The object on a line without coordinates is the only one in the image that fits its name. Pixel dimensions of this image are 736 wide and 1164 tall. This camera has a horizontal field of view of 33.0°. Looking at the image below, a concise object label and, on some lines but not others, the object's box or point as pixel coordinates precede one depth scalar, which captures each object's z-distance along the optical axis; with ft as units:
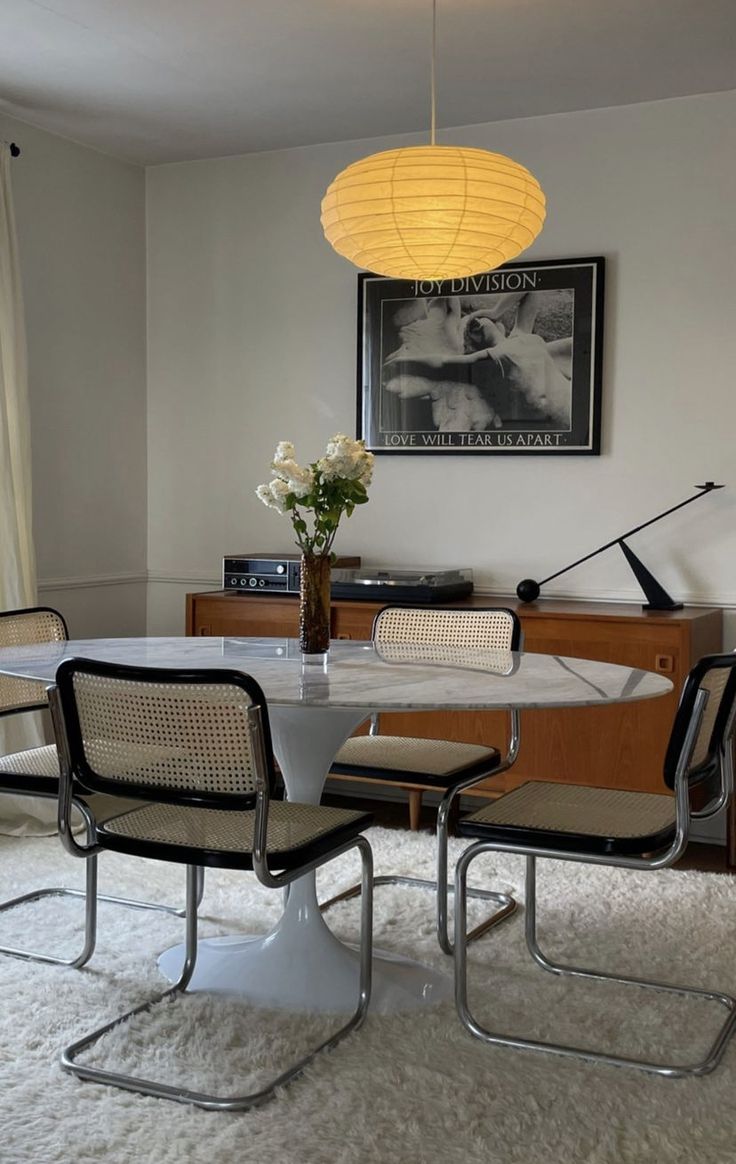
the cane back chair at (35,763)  9.57
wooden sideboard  12.78
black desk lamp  13.62
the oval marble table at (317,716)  8.41
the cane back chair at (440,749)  10.07
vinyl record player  14.12
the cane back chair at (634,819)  7.77
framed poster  14.48
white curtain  13.97
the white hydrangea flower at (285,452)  9.82
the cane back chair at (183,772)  7.33
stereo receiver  14.97
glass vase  9.91
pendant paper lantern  8.98
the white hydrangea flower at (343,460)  9.68
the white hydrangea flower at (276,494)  9.78
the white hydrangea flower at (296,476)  9.72
